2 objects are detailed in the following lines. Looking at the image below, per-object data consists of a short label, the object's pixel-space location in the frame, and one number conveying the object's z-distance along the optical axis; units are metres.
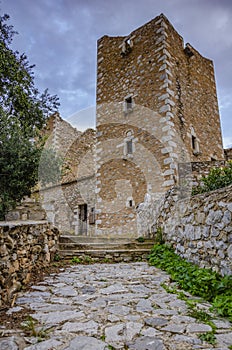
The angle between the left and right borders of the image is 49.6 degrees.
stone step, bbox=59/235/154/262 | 5.16
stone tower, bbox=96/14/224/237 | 8.60
